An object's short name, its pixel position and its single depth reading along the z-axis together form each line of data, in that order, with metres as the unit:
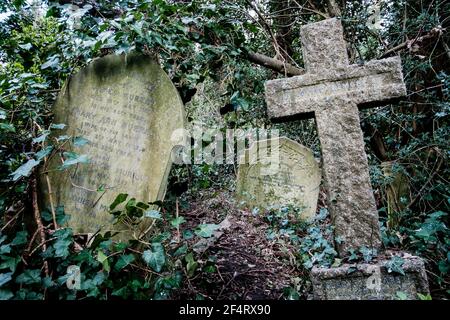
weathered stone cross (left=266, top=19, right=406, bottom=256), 2.16
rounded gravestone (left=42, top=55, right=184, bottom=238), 2.01
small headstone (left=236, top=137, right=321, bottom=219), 4.36
